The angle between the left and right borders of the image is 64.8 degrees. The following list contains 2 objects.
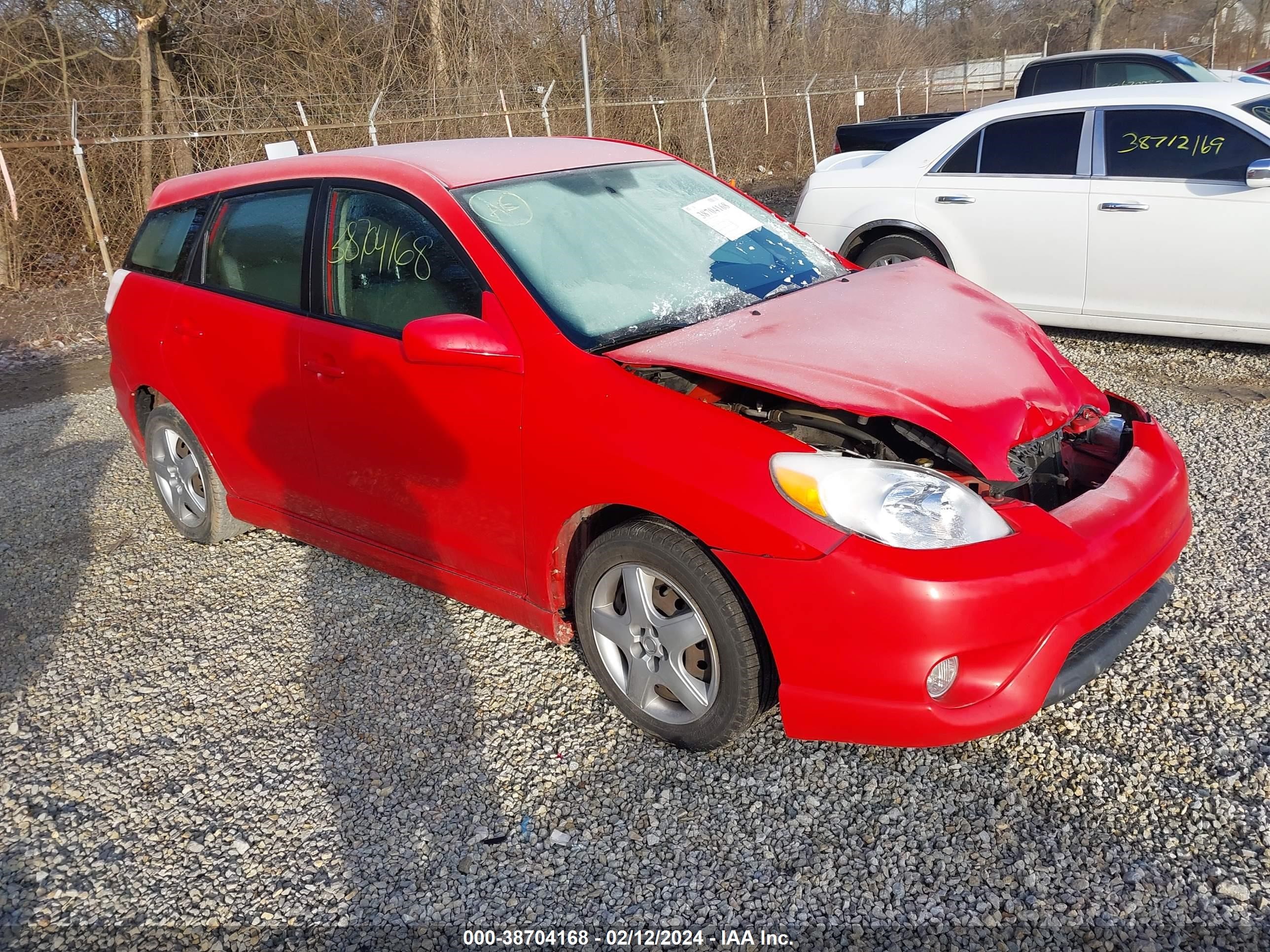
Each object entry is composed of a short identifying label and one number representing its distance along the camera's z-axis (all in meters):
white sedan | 5.96
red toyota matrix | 2.54
